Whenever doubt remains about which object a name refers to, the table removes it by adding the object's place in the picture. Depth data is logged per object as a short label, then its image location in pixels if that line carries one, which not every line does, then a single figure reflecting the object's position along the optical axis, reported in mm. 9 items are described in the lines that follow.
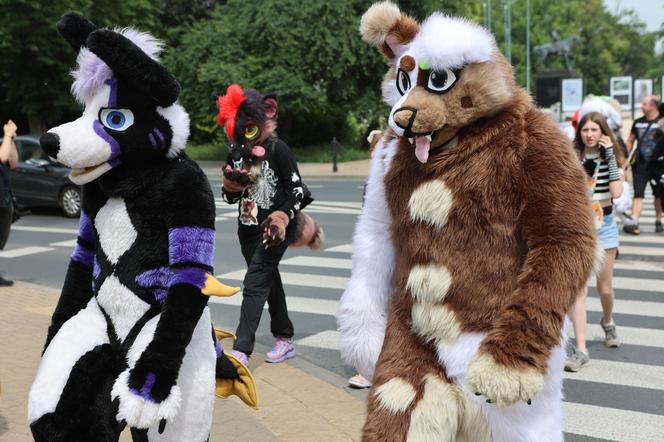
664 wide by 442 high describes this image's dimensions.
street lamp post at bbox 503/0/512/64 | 57031
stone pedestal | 32469
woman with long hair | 5848
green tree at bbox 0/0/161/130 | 25875
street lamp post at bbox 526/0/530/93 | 59762
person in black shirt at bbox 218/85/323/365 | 5328
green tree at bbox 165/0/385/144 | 28812
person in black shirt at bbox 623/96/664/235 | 11461
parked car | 15141
